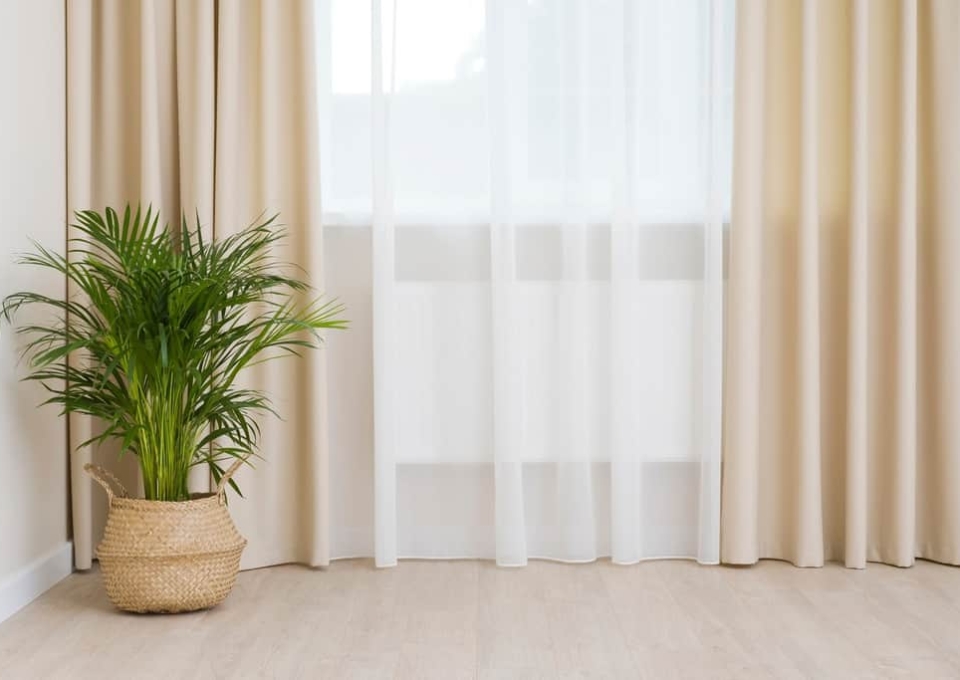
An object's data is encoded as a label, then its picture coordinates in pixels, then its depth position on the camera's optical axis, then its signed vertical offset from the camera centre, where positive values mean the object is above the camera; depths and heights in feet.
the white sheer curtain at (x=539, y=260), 9.04 +0.56
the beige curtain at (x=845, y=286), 8.93 +0.32
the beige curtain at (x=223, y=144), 8.65 +1.50
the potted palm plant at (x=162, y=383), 7.39 -0.42
